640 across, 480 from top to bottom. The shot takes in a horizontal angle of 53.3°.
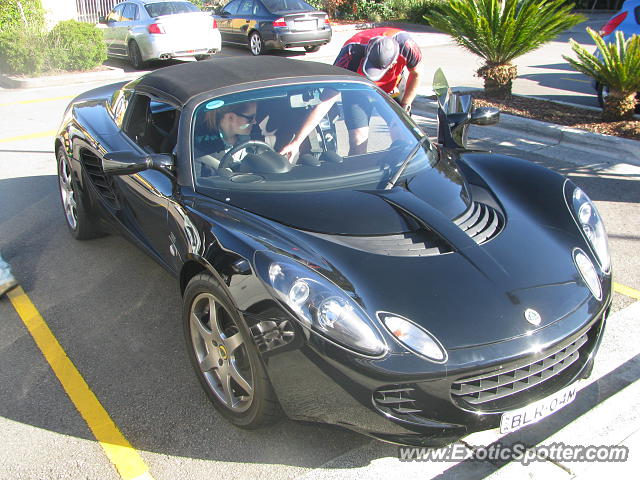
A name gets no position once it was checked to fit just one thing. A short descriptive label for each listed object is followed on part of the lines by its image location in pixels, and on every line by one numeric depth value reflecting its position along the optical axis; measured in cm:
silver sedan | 1366
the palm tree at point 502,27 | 848
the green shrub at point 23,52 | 1294
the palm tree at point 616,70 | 732
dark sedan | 1481
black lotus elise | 244
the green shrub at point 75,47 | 1338
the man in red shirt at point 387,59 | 561
